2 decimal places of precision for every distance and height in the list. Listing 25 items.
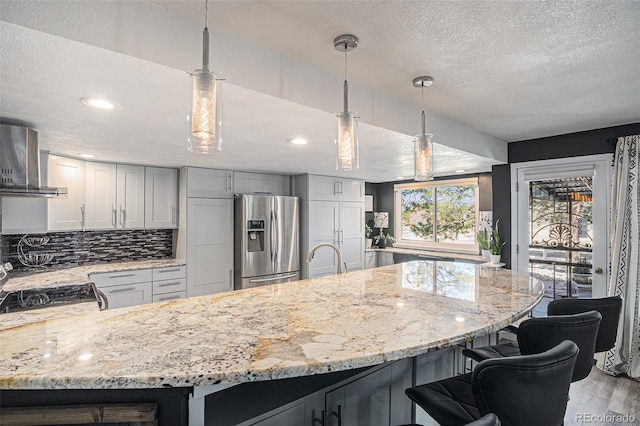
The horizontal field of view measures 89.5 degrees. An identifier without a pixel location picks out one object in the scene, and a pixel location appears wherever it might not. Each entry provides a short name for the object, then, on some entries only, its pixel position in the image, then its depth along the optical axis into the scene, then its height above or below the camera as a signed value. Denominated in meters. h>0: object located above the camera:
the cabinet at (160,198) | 3.98 +0.26
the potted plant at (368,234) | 5.89 -0.31
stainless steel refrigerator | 4.20 -0.29
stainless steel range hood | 2.14 +0.41
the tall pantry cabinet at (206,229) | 3.97 -0.14
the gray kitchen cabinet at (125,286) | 3.39 -0.73
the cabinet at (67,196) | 3.19 +0.24
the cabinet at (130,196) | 3.80 +0.27
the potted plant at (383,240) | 6.04 -0.42
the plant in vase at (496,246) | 3.91 -0.35
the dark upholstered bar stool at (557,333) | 1.30 -0.48
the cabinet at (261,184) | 4.40 +0.50
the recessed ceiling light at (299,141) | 2.65 +0.65
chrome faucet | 2.37 -0.29
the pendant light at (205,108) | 1.14 +0.40
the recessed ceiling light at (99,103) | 1.75 +0.65
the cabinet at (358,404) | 1.16 -0.75
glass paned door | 3.27 -0.07
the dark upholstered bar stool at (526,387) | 0.94 -0.51
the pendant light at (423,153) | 1.96 +0.39
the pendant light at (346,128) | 1.61 +0.46
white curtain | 2.93 -0.40
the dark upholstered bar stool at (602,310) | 1.69 -0.50
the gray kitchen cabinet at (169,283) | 3.72 -0.76
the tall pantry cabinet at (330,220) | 4.71 -0.03
